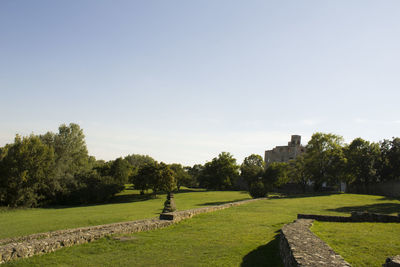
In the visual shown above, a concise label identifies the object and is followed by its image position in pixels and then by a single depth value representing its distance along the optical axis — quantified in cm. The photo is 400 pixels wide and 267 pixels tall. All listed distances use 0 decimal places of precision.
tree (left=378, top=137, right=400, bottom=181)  5106
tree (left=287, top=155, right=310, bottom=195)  5570
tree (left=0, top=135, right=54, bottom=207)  4541
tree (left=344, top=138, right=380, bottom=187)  5201
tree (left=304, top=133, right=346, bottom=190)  5003
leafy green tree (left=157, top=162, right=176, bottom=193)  5064
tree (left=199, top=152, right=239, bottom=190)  7031
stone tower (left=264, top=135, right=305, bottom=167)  10362
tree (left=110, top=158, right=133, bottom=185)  6072
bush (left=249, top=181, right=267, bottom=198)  4219
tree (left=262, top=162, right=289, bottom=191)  5562
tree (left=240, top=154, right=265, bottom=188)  6381
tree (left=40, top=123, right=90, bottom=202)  5259
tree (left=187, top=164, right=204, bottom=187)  9567
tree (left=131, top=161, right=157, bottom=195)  5112
